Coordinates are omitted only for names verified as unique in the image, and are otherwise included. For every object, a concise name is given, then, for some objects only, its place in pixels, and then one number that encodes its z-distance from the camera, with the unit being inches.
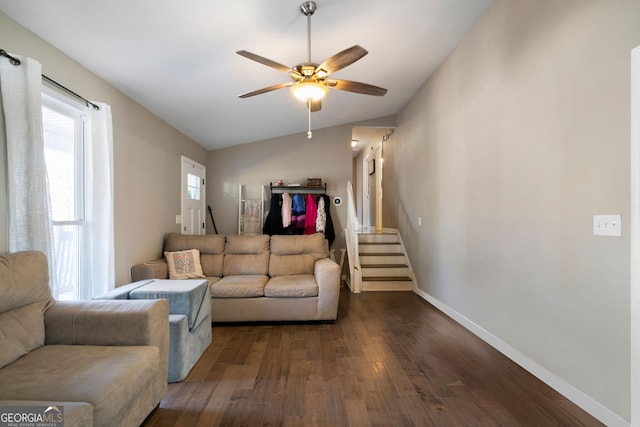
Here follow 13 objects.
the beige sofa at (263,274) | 120.6
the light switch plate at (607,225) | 60.4
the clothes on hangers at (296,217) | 199.6
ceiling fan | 78.7
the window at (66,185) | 84.0
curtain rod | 65.7
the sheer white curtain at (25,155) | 66.6
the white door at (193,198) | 169.9
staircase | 180.4
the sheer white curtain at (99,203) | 94.8
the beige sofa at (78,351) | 44.6
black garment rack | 204.2
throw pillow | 130.0
